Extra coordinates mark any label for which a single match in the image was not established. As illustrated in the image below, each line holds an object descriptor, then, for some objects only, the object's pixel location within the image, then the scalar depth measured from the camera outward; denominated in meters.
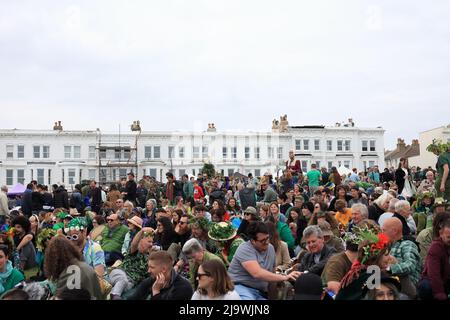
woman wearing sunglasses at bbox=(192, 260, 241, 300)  6.33
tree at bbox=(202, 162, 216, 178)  50.12
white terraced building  75.00
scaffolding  72.88
